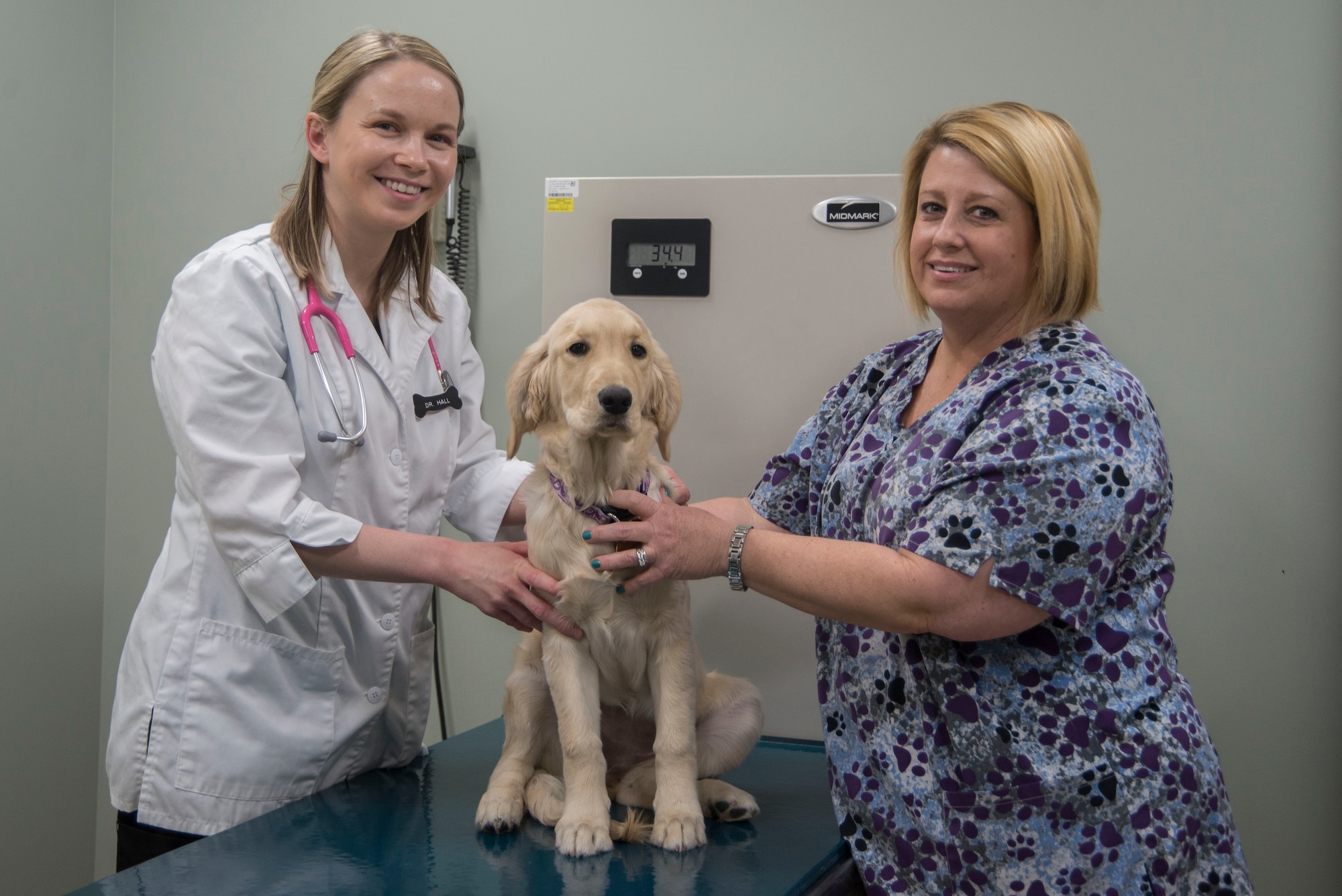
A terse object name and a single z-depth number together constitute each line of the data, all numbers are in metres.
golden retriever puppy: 1.45
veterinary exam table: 1.27
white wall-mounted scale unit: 2.08
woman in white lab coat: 1.45
